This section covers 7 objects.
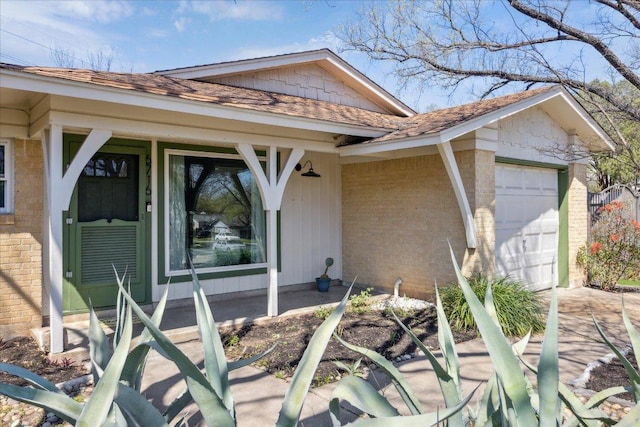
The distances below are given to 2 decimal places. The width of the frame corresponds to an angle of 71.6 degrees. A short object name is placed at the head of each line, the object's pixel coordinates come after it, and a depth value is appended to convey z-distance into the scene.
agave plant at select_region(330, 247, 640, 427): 1.35
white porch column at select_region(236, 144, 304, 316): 6.03
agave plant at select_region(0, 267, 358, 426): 1.28
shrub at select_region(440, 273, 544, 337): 5.49
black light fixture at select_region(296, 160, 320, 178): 8.01
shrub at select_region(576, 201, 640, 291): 8.19
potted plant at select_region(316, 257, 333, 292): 8.02
